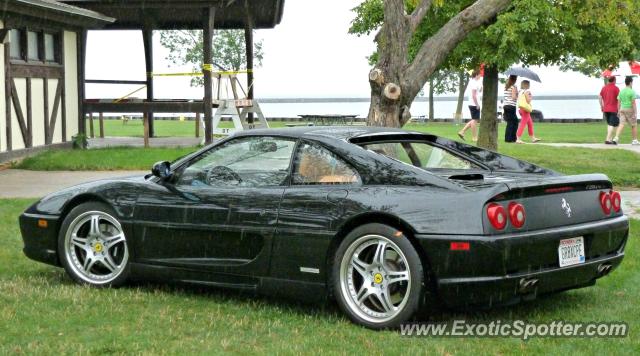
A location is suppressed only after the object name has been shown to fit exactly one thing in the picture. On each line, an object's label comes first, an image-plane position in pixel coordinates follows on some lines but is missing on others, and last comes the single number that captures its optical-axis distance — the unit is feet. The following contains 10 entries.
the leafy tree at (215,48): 178.70
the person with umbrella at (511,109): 77.66
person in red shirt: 88.07
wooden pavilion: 69.82
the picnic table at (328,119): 101.69
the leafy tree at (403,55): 41.32
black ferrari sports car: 19.16
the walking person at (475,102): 88.84
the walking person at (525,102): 83.71
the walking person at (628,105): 89.13
